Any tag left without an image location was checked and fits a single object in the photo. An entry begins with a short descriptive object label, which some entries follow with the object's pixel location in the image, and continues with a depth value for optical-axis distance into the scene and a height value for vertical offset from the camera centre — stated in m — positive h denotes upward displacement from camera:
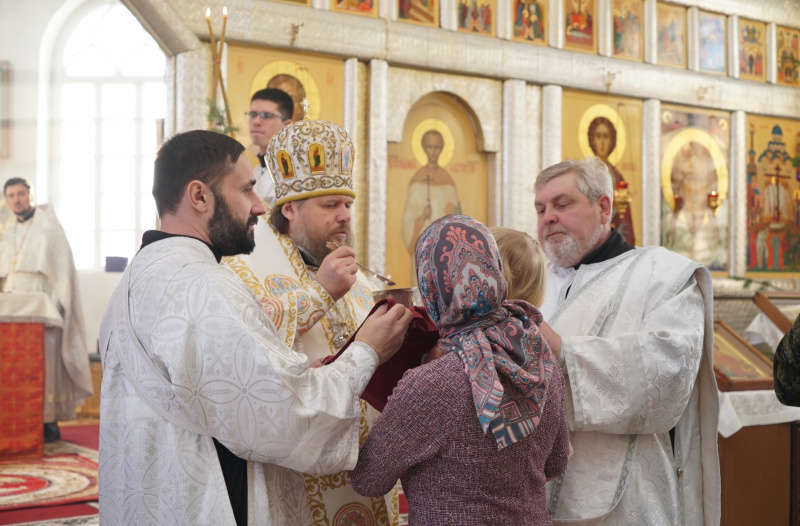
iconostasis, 9.01 +1.96
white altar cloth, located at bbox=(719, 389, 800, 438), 4.21 -0.66
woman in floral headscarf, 1.91 -0.28
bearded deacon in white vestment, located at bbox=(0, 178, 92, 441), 8.42 -0.01
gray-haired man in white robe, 2.72 -0.28
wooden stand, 4.22 -0.99
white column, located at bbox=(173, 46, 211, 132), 7.99 +1.83
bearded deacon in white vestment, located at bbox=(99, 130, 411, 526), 1.90 -0.24
